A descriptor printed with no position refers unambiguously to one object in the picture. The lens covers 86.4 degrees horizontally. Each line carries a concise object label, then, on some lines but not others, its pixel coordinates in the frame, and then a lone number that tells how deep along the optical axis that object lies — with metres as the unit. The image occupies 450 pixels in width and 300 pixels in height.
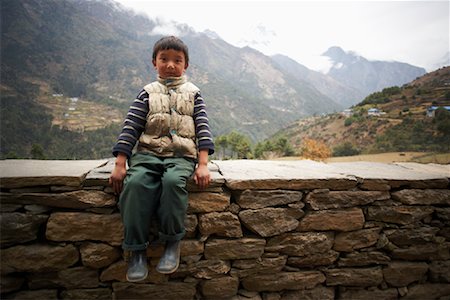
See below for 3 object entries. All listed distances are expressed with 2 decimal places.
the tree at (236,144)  36.16
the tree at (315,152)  25.21
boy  1.68
